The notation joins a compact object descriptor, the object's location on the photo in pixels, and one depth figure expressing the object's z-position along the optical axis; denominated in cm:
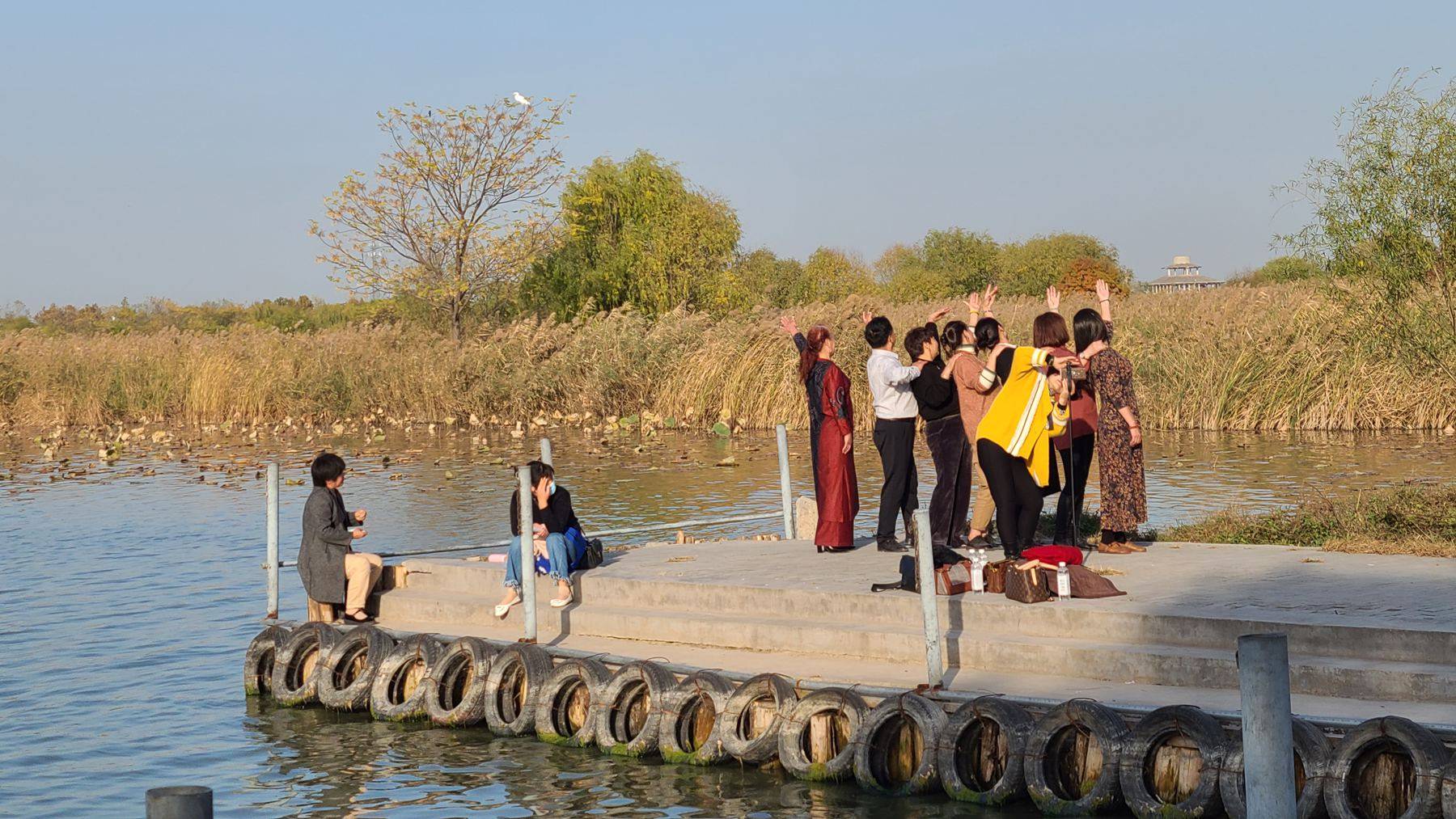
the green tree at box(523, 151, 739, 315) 4969
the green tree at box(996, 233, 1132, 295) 8344
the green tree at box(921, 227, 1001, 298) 8269
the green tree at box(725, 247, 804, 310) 5009
